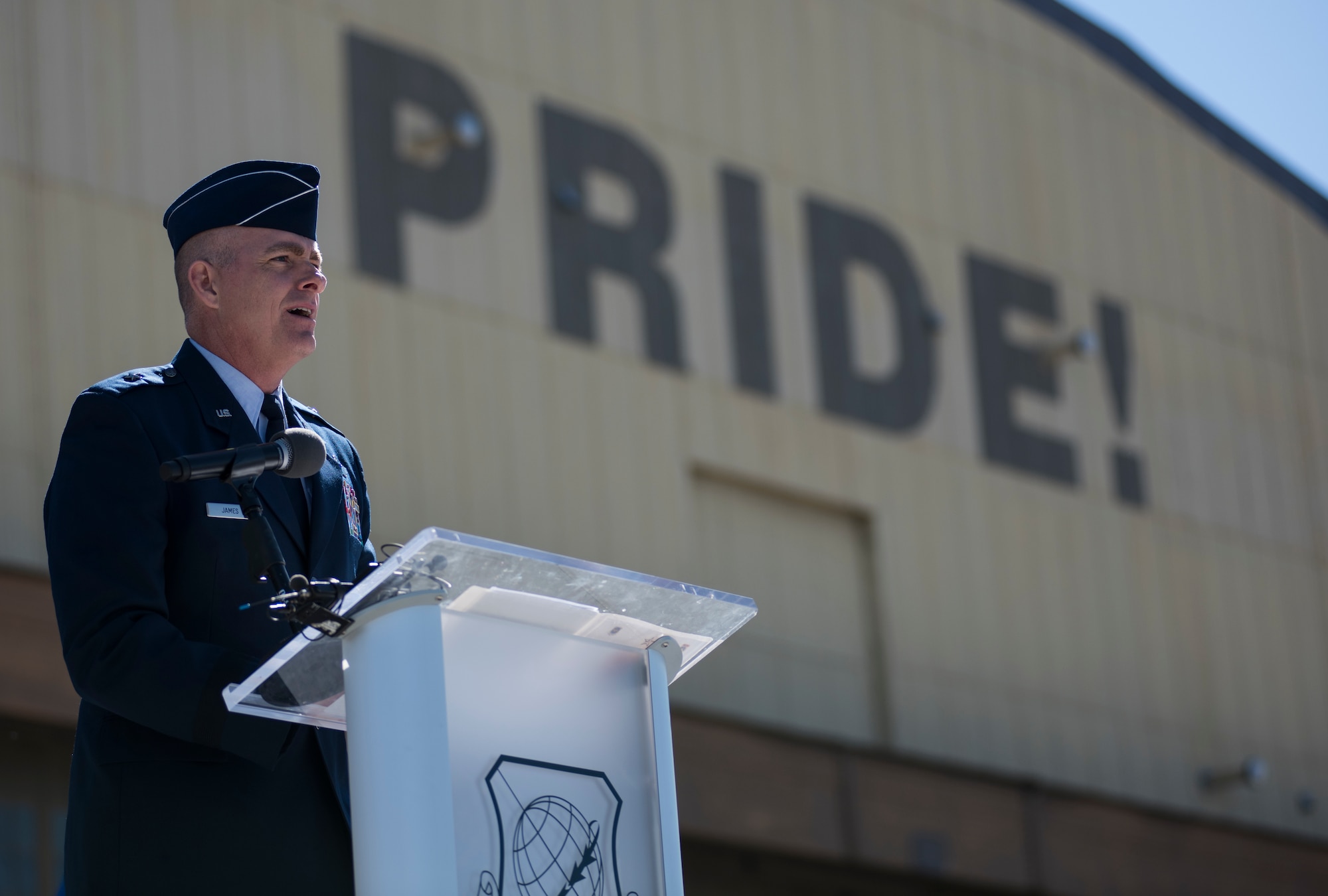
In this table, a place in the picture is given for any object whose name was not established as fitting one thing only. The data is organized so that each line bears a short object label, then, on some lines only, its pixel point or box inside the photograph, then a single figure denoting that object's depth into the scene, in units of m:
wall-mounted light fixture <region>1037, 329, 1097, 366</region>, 26.50
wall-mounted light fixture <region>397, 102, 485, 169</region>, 20.87
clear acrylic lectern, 4.51
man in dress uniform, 4.98
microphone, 4.77
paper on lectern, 4.78
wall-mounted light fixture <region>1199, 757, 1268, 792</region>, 26.78
